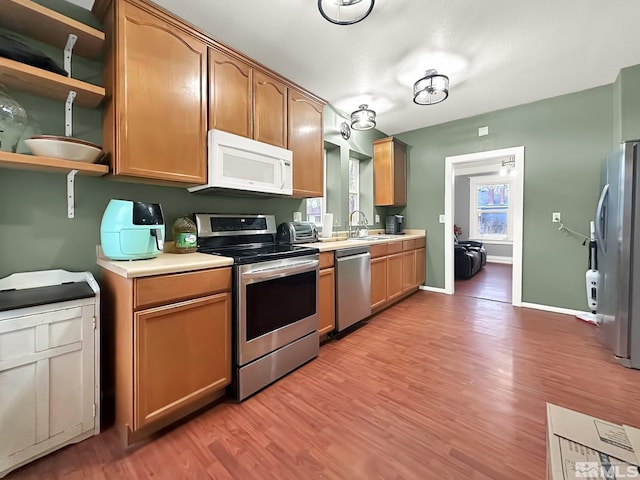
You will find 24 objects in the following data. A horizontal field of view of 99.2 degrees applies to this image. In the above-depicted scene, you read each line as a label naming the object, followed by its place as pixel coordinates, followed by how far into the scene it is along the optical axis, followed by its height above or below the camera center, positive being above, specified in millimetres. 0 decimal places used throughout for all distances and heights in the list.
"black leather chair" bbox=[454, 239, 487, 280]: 5316 -536
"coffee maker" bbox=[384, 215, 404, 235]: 4469 +165
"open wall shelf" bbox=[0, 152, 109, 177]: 1252 +348
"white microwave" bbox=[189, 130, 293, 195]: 1878 +521
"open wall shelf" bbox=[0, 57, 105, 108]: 1268 +774
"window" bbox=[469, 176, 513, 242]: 7406 +693
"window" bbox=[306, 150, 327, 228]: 3492 +324
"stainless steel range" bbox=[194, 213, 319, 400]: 1713 -461
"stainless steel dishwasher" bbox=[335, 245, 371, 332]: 2613 -525
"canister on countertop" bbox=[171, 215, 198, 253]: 1872 -14
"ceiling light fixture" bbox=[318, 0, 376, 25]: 1617 +1489
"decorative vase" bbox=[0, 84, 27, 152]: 1339 +570
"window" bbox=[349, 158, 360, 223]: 4359 +816
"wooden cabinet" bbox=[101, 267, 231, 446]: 1322 -587
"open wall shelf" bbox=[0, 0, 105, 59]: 1321 +1092
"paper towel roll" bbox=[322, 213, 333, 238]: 3219 +107
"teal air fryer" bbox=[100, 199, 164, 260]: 1484 +17
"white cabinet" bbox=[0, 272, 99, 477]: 1179 -676
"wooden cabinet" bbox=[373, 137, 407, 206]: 4223 +1002
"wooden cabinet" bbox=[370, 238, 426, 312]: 3244 -488
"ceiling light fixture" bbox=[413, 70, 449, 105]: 2598 +1446
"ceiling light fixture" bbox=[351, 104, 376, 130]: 3184 +1367
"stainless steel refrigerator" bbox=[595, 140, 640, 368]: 2074 -192
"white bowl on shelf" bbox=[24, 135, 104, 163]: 1376 +450
